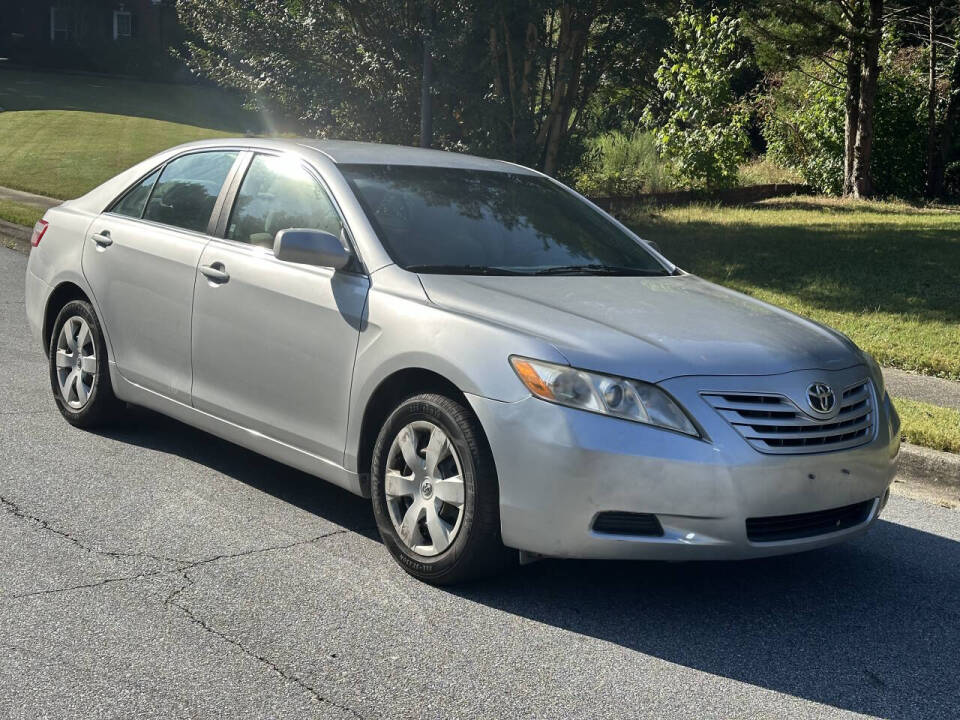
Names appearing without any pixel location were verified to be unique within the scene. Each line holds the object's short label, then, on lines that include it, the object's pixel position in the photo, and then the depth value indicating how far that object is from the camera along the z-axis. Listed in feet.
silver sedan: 14.24
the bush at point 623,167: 66.85
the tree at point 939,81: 72.54
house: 170.71
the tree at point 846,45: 63.93
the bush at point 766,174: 79.56
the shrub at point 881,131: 74.59
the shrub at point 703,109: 68.69
